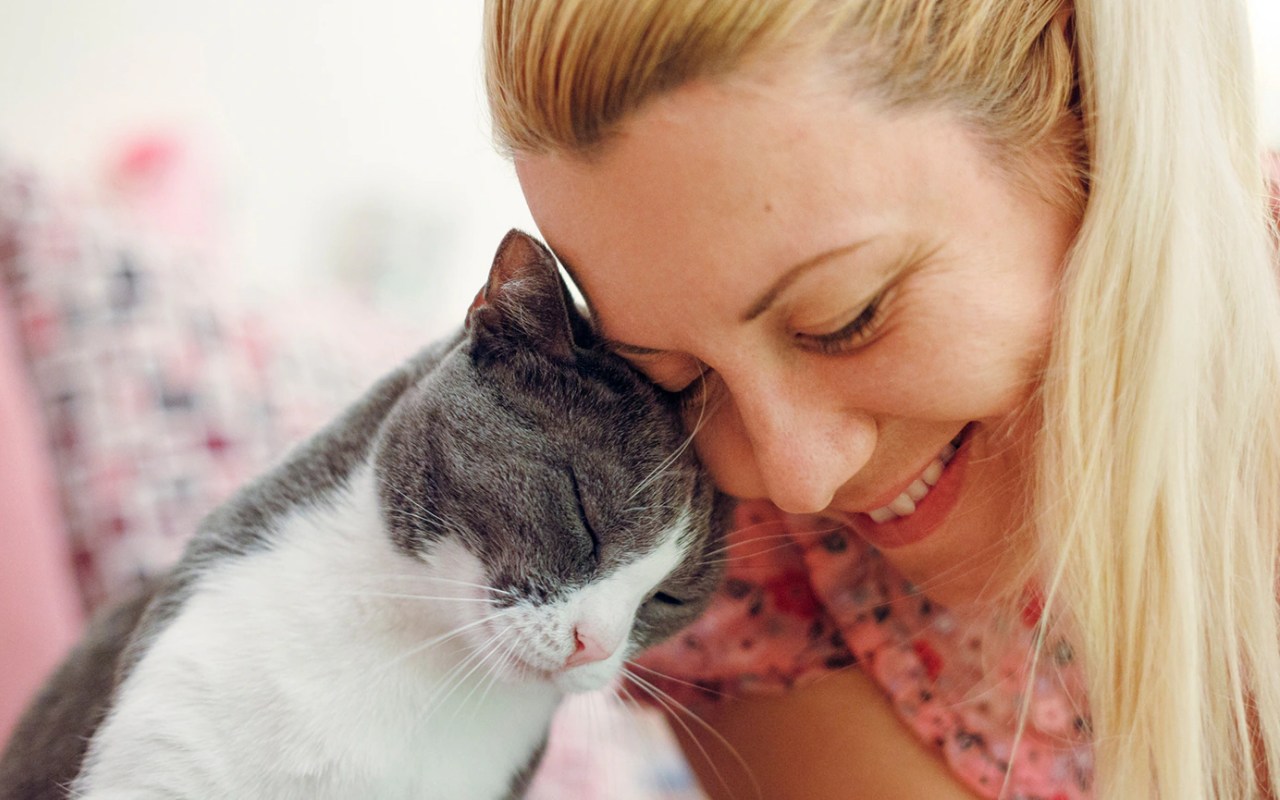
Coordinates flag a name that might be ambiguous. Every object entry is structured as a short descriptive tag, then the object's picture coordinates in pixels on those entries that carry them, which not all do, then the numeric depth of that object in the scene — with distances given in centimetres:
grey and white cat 44
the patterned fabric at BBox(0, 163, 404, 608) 64
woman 36
